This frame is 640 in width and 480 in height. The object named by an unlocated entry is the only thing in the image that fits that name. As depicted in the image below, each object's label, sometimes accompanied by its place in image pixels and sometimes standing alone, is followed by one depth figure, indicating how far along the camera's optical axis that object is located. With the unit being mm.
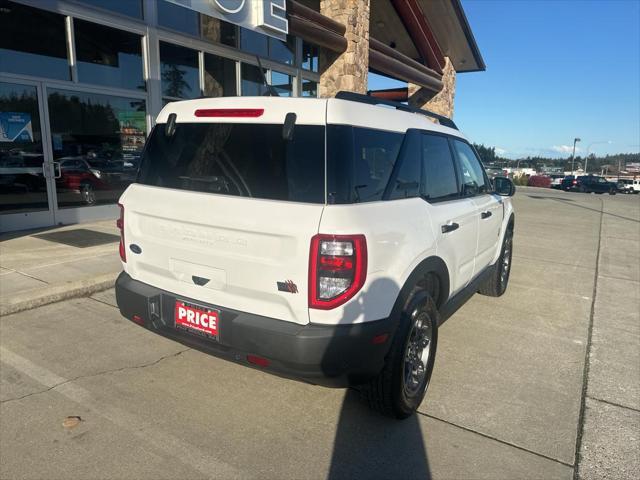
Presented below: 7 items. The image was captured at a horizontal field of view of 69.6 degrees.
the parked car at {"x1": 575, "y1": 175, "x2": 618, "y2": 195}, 39781
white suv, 2322
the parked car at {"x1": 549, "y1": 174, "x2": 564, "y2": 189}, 46212
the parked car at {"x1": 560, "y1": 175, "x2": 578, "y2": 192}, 41688
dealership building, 7676
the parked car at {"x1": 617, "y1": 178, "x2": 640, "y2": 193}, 43125
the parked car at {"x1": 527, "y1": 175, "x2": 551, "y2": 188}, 48906
